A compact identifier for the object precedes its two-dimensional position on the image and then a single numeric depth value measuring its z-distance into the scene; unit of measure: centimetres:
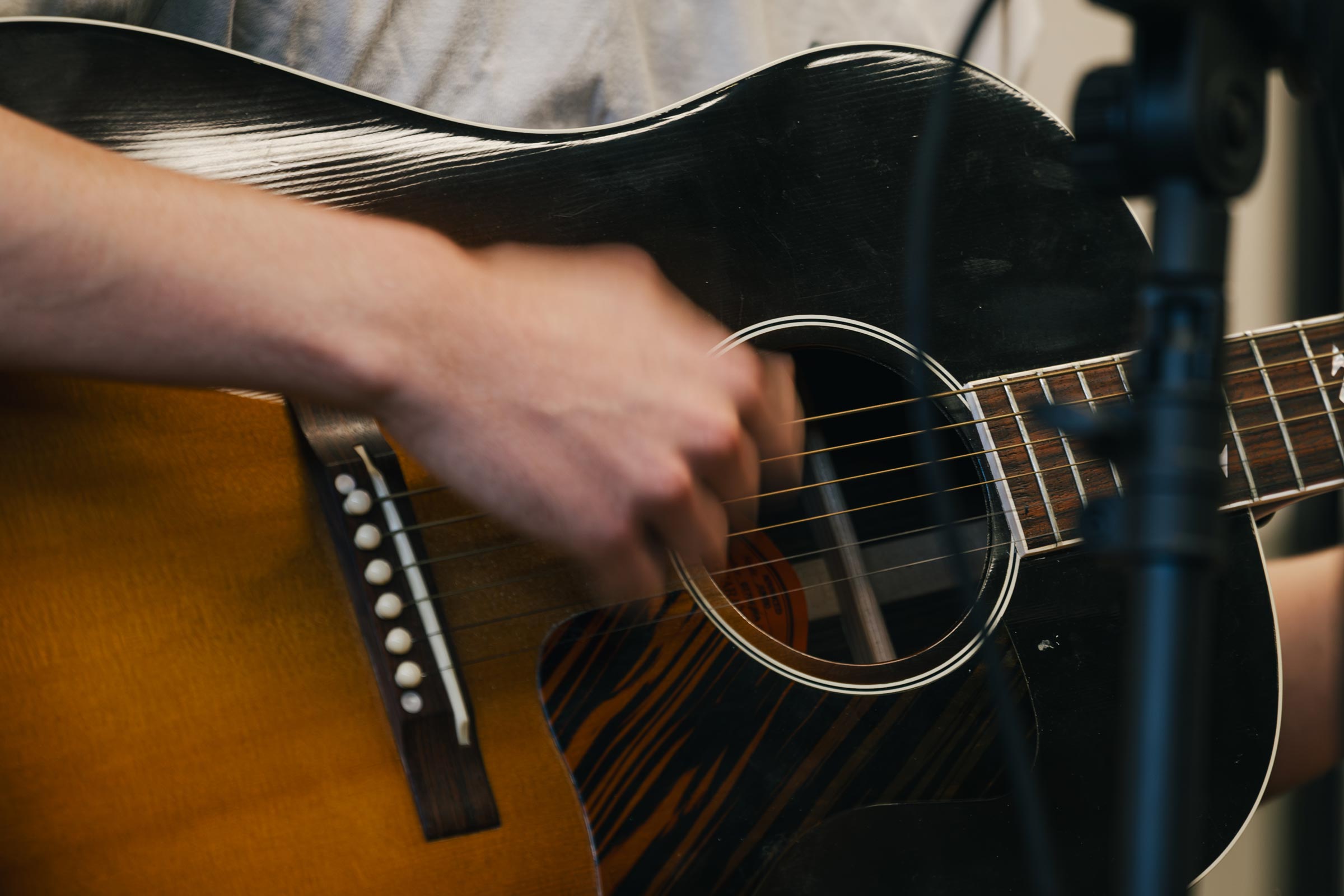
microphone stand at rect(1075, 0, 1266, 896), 81
